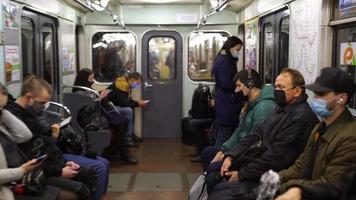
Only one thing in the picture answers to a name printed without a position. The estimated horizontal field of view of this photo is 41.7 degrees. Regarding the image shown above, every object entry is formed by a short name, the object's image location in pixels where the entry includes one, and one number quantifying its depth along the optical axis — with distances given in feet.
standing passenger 16.02
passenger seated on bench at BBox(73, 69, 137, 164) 19.62
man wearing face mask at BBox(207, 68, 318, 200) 9.99
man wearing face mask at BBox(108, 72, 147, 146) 21.35
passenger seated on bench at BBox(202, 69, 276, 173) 12.32
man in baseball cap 7.83
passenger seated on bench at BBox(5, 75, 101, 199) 10.93
